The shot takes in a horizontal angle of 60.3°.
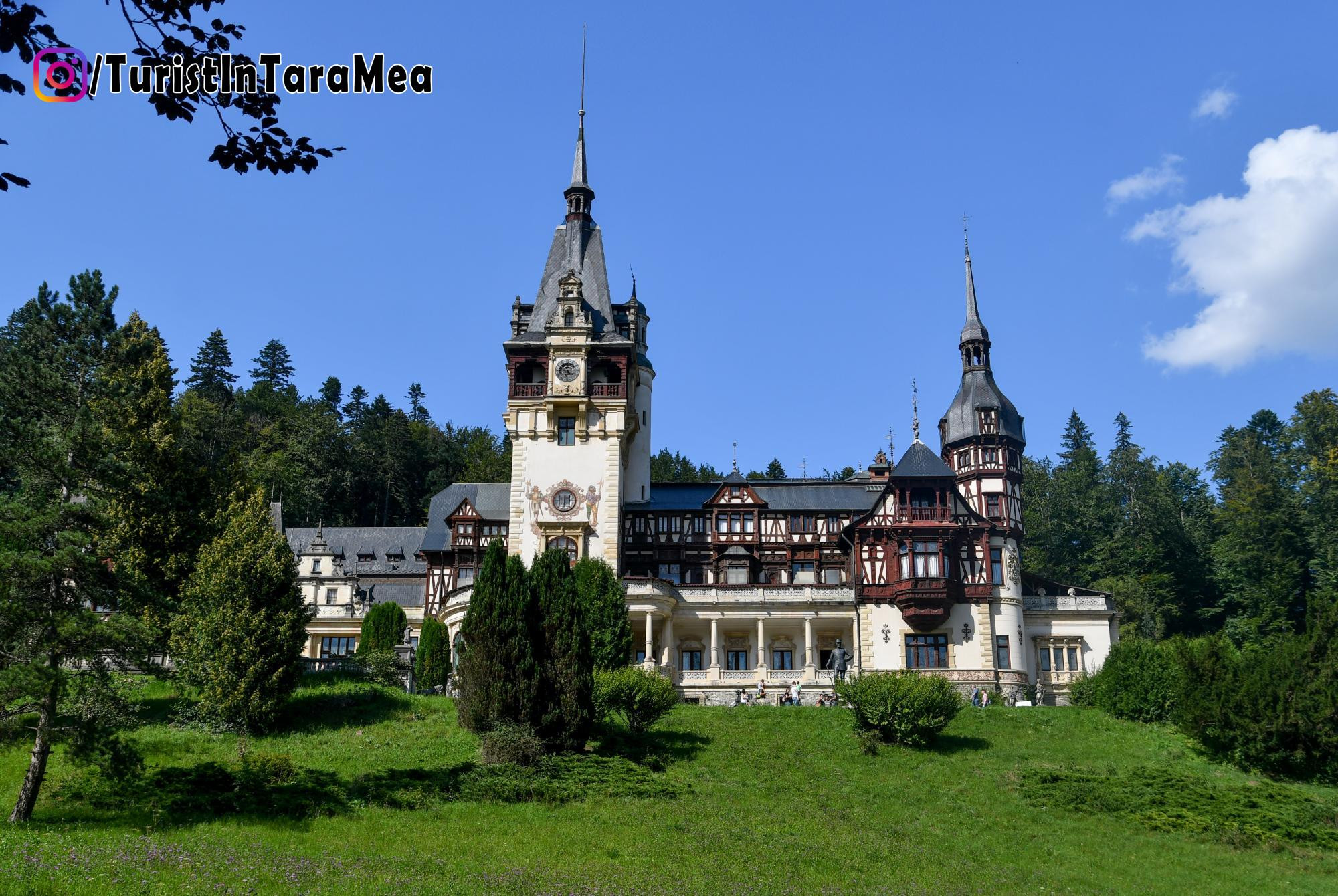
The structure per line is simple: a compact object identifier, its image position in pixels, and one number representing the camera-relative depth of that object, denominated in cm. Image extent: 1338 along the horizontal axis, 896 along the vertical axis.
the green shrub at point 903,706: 3894
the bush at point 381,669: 4734
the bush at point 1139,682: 4578
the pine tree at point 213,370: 11300
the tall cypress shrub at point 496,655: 3406
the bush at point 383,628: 5416
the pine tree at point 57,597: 2542
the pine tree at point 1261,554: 7006
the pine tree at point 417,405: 12094
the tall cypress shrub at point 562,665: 3447
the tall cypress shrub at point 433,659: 5103
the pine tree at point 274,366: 12525
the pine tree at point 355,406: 11275
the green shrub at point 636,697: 3797
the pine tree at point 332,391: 12088
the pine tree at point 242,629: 3778
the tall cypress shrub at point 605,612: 4825
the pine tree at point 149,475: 4250
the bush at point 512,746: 3297
